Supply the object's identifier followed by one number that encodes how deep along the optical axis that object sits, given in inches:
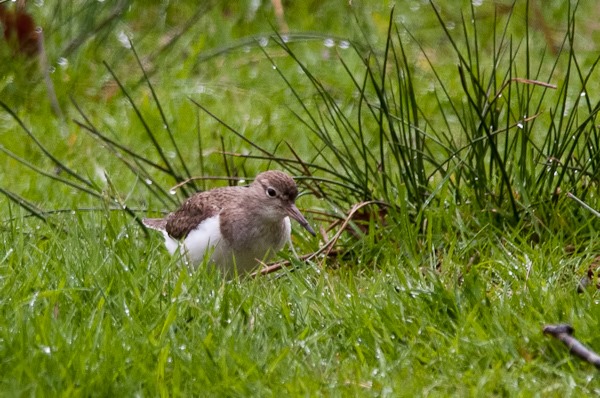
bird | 425.4
